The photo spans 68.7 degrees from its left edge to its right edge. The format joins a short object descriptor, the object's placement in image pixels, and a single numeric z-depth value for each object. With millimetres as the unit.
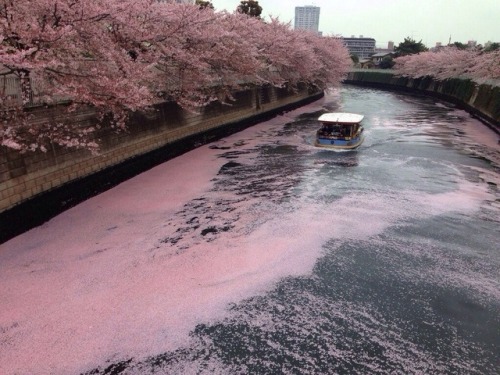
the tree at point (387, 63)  91375
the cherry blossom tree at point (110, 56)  10500
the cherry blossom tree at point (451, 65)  33469
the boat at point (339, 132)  23844
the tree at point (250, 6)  55531
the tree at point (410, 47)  82125
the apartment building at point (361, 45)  167875
